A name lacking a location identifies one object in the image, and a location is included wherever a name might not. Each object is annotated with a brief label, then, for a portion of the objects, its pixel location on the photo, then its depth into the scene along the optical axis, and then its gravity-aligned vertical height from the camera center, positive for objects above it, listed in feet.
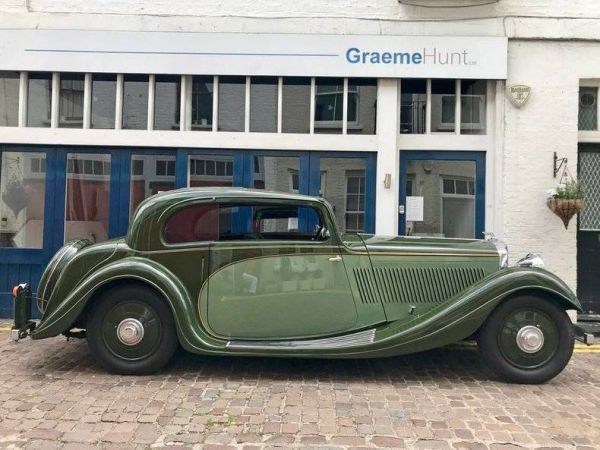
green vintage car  15.35 -1.94
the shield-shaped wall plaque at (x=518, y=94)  23.68 +6.46
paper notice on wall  24.80 +1.12
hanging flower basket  22.08 +1.31
